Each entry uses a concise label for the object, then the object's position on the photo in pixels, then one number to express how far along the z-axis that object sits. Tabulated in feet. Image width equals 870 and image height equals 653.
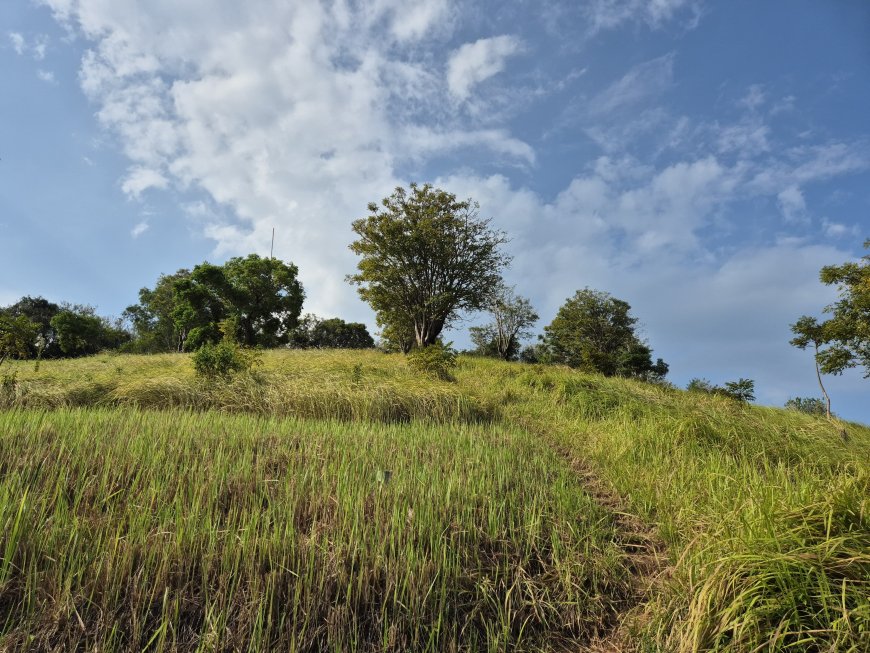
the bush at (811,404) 54.75
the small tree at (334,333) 153.69
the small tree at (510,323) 118.93
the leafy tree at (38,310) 122.62
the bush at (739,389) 51.00
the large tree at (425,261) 78.69
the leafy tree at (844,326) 55.77
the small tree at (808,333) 62.28
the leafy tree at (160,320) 134.21
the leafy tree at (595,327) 121.08
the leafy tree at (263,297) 110.22
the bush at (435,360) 39.11
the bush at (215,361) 30.55
